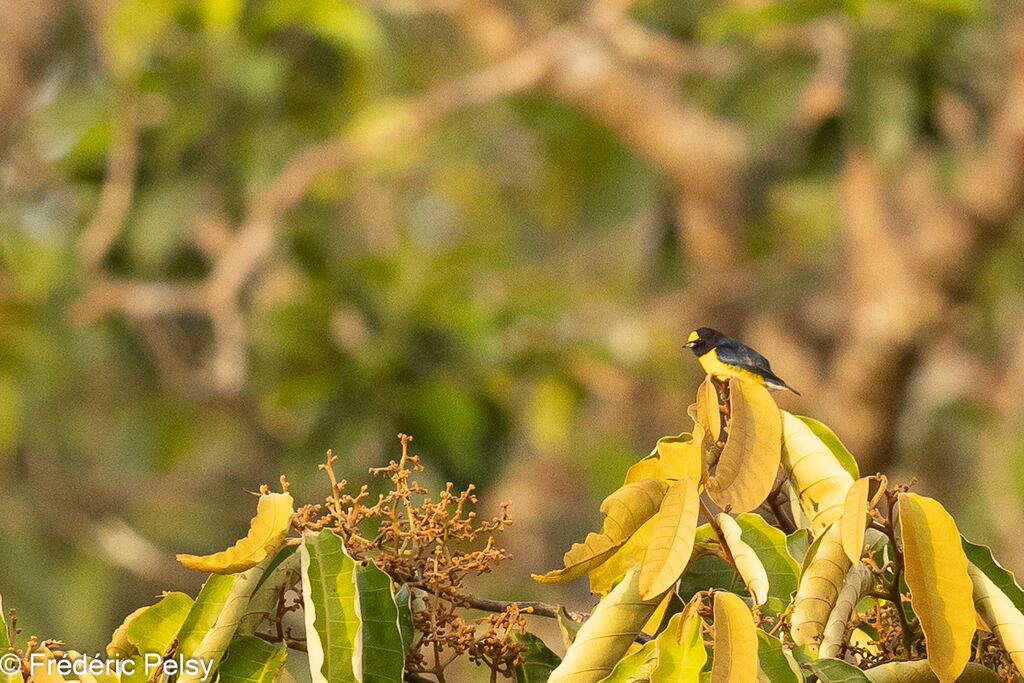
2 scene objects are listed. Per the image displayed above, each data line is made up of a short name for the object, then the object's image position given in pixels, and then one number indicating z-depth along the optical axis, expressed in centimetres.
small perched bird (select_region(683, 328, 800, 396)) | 1463
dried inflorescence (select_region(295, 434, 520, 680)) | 1419
